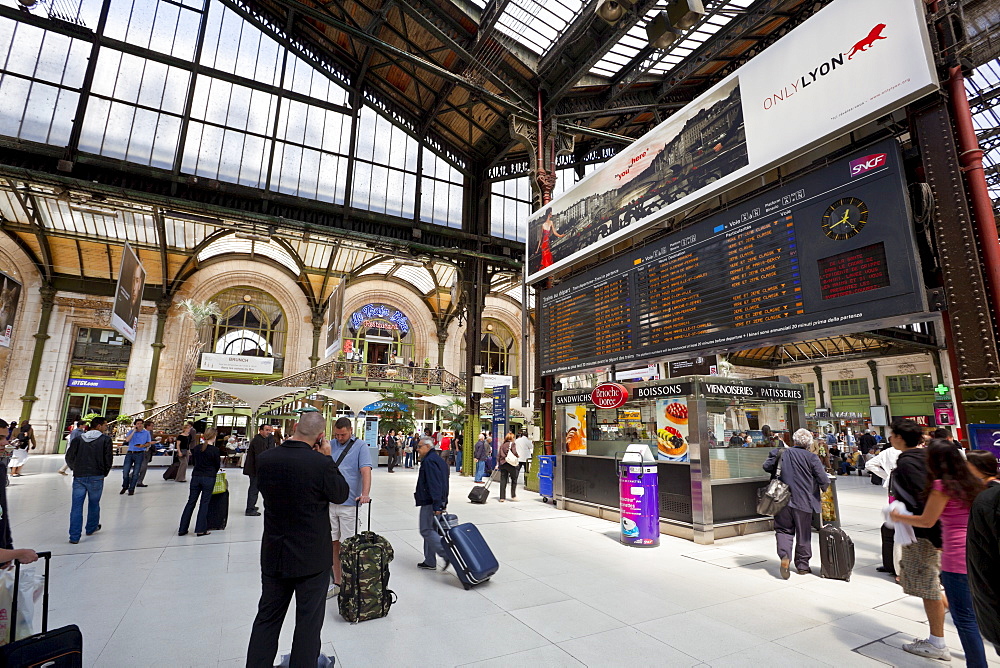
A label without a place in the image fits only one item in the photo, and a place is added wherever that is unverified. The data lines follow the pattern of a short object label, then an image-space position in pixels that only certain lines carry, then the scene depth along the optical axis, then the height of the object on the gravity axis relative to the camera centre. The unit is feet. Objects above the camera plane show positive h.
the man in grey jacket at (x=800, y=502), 17.84 -2.73
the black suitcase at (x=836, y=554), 16.88 -4.36
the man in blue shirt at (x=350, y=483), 15.63 -1.94
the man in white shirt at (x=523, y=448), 39.58 -1.80
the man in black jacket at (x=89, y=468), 20.85 -2.04
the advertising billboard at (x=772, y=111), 16.20 +13.20
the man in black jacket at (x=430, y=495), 18.06 -2.60
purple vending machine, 22.22 -3.43
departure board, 16.33 +6.47
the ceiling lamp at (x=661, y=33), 20.61 +16.82
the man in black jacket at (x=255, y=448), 24.30 -1.33
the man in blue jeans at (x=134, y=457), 35.91 -2.62
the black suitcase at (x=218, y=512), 23.99 -4.42
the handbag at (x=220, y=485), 24.04 -3.07
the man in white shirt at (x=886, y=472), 18.15 -1.96
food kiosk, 24.18 -0.80
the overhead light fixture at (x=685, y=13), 18.65 +16.34
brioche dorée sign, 28.22 +1.88
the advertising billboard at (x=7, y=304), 60.75 +15.13
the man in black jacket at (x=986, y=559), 6.48 -1.77
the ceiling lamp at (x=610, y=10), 20.44 +17.60
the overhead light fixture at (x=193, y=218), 47.03 +20.25
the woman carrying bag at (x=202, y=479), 22.80 -2.70
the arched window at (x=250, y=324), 86.22 +17.93
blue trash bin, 36.04 -3.62
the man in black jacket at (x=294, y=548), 8.93 -2.31
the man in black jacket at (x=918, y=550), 11.07 -2.91
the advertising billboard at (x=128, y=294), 49.75 +13.98
